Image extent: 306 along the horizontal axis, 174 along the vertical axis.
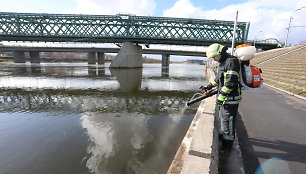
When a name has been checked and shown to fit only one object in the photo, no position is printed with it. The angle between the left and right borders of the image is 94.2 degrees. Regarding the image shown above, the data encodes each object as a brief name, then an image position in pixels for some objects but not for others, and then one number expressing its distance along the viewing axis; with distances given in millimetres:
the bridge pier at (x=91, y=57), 71750
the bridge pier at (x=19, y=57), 68562
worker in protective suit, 3193
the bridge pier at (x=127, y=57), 46469
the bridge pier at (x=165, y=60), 73625
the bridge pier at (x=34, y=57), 72612
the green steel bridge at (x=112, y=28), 50375
